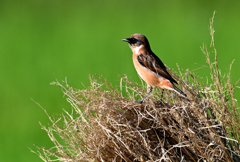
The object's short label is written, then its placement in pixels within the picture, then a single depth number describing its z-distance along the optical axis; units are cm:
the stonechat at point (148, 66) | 732
